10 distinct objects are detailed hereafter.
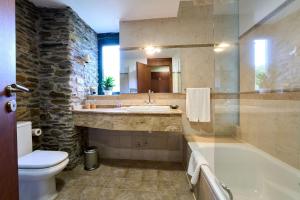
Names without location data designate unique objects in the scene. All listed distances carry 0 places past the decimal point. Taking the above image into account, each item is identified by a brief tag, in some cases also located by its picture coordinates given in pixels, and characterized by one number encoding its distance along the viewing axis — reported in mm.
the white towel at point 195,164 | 1454
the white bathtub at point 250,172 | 1292
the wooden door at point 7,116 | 749
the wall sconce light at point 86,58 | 2596
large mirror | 2566
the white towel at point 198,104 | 2387
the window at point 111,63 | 3012
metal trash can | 2354
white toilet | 1558
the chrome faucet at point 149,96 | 2607
